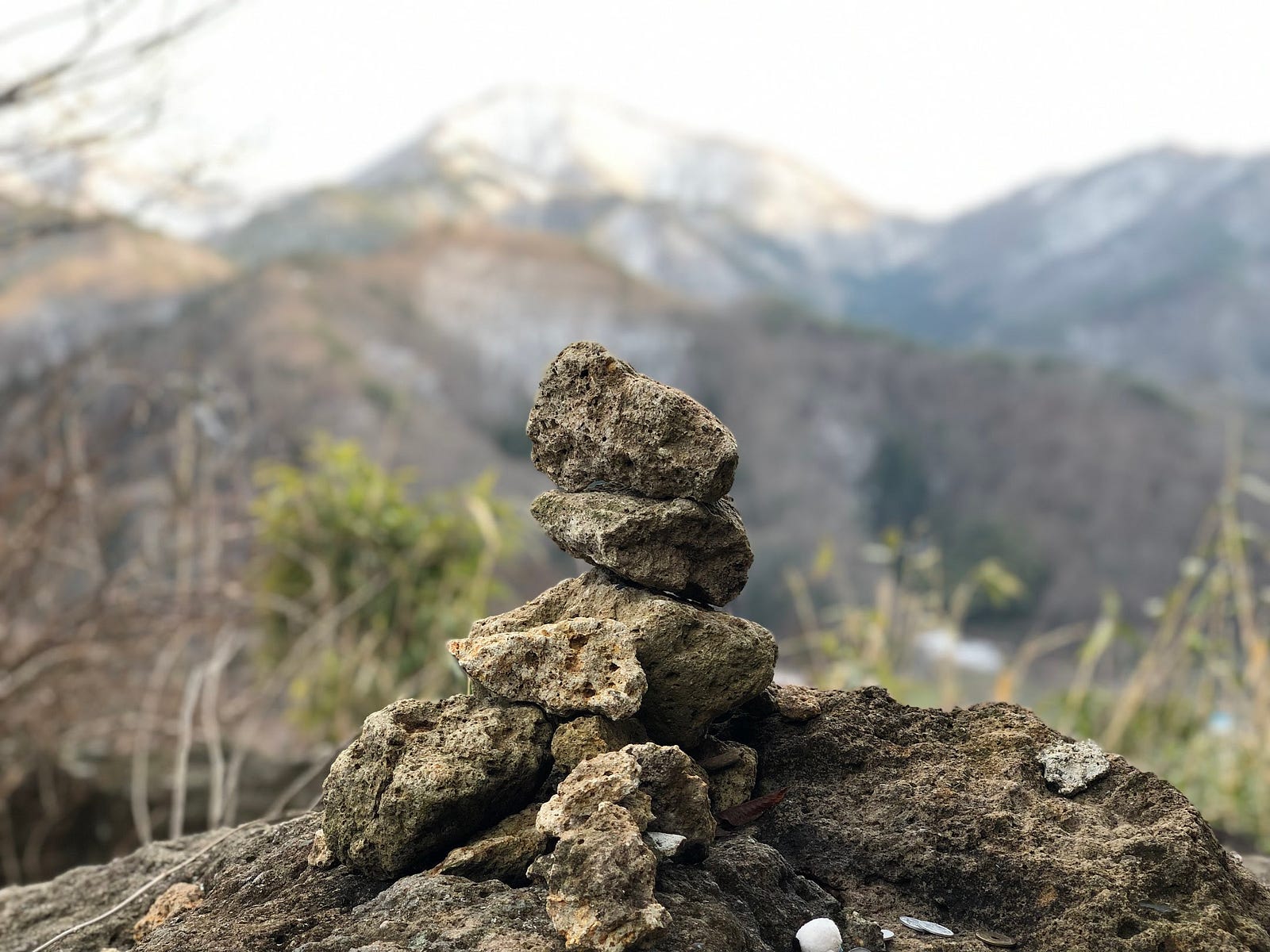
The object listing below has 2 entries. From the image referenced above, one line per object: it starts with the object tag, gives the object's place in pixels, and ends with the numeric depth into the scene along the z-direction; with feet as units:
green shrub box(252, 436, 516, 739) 16.35
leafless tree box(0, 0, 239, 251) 10.25
